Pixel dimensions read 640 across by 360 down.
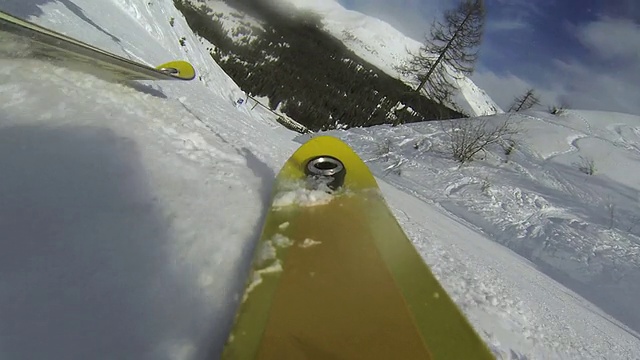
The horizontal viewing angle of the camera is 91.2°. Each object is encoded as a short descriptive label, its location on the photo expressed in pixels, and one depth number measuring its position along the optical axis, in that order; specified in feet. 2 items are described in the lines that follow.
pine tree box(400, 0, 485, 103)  46.24
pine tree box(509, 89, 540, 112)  74.31
